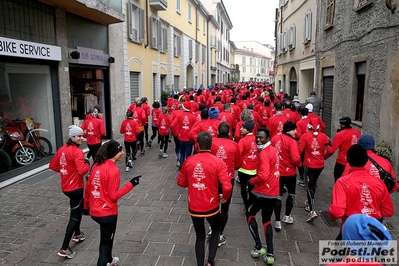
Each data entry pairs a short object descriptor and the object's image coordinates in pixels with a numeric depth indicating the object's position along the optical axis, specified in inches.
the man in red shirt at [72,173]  172.5
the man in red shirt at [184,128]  326.3
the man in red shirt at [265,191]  165.6
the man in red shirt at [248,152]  195.6
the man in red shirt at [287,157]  194.7
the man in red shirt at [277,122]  300.2
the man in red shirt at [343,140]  225.5
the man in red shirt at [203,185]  145.5
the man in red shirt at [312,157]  219.3
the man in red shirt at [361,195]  127.3
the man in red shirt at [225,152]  184.9
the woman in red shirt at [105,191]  143.9
